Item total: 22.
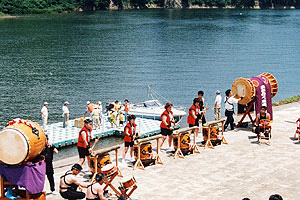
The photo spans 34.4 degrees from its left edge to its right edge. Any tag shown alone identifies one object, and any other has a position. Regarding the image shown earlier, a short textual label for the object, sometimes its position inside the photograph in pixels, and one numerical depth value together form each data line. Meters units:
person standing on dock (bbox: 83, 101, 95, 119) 27.68
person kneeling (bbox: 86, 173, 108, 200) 11.90
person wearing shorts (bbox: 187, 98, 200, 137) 18.83
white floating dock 25.83
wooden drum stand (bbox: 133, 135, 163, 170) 16.11
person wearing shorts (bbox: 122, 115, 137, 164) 16.18
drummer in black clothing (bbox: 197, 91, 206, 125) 19.70
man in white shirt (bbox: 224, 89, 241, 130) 21.52
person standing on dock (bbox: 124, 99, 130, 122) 29.23
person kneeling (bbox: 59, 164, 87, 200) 12.28
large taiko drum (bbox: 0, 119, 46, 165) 11.21
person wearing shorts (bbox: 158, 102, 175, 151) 17.52
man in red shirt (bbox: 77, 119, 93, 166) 14.80
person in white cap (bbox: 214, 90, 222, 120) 24.31
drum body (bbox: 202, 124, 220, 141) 19.09
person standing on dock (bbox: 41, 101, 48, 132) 25.94
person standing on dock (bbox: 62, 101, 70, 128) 27.18
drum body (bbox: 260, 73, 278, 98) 22.47
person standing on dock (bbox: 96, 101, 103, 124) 27.92
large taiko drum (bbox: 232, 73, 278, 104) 21.31
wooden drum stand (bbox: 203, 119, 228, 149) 18.89
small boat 31.56
